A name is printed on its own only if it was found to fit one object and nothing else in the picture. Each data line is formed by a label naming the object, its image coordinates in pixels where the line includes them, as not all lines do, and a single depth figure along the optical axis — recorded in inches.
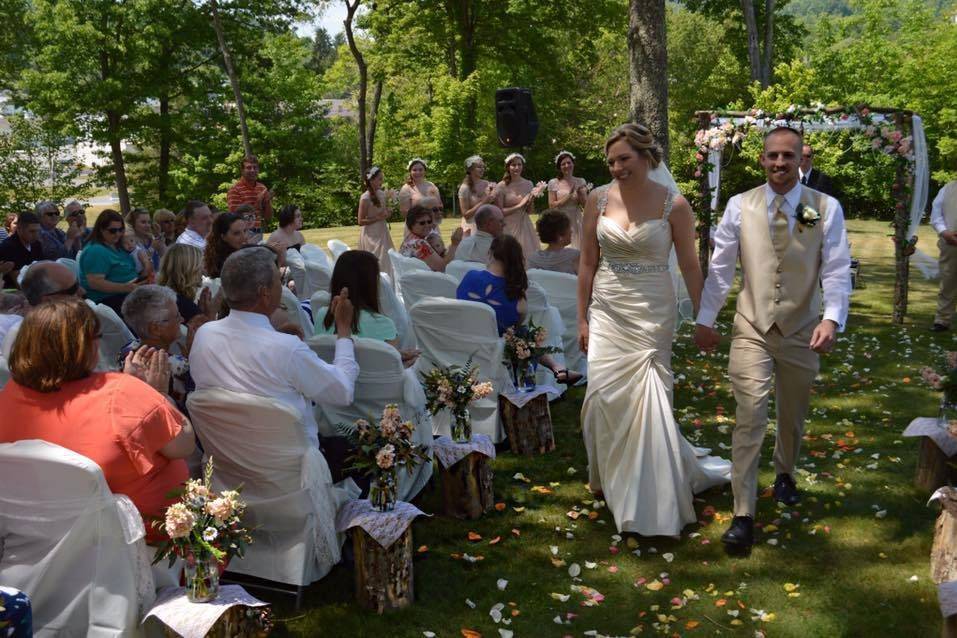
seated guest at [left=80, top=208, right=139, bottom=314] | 289.1
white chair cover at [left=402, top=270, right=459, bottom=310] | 294.8
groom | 181.5
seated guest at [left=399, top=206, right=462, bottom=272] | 333.1
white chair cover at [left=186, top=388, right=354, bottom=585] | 154.3
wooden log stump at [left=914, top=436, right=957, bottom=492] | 215.3
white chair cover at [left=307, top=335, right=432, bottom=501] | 197.5
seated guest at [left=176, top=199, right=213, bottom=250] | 320.2
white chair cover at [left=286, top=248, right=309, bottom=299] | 354.9
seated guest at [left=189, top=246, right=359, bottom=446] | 158.6
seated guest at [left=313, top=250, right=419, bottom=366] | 202.1
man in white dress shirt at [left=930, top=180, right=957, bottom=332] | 382.3
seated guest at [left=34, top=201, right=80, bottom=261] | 393.1
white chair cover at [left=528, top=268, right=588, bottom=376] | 318.3
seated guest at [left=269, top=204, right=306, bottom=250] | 375.6
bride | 193.8
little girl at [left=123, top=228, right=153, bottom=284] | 313.5
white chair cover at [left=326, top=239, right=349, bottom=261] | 379.2
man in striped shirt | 432.1
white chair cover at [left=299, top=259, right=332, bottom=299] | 336.8
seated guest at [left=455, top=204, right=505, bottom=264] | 303.7
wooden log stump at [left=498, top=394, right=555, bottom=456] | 249.9
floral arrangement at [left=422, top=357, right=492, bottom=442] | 205.9
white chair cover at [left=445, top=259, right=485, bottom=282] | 322.0
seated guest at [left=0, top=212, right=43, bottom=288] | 350.6
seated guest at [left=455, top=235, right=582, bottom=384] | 249.0
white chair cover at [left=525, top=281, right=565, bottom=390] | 283.3
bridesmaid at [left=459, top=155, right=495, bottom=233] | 457.4
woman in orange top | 131.9
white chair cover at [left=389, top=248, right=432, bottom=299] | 332.5
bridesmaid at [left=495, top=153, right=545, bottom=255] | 449.1
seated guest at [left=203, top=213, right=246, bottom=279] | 260.1
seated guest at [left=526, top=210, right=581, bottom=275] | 306.2
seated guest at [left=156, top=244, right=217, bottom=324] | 227.8
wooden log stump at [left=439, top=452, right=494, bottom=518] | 206.2
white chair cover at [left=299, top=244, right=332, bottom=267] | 375.3
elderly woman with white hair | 173.9
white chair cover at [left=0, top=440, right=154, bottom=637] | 126.5
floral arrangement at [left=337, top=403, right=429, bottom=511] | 166.7
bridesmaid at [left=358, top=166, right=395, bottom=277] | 435.5
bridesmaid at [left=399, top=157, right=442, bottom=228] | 451.8
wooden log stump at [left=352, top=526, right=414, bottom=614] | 165.3
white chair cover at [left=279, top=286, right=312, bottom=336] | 241.2
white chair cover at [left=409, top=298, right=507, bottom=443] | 249.0
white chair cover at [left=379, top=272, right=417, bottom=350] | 235.9
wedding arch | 412.5
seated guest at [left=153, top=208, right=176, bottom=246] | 433.7
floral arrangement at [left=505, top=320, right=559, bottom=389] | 246.4
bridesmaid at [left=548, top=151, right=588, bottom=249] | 453.1
